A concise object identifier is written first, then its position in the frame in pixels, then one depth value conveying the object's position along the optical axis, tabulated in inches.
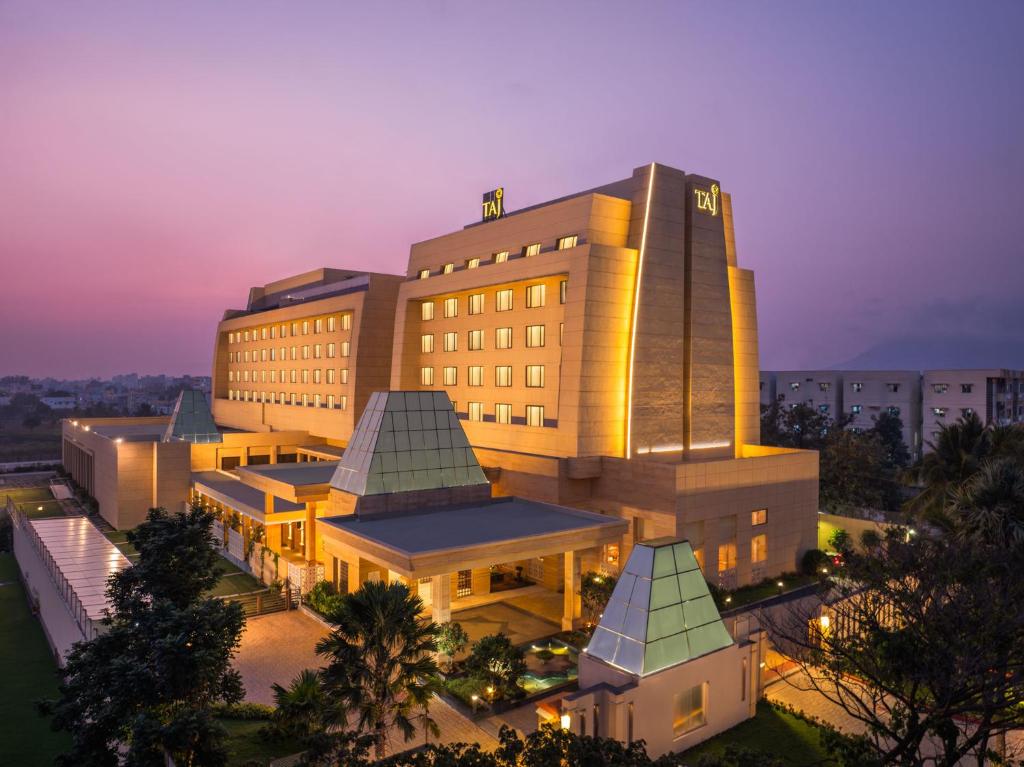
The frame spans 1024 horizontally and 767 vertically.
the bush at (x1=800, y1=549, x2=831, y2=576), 1631.4
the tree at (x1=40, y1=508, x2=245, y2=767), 653.3
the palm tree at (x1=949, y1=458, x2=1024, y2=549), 964.0
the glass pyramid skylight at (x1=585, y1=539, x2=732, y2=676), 827.4
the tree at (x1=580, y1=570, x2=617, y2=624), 1218.0
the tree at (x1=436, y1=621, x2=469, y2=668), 1079.6
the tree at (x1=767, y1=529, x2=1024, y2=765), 611.5
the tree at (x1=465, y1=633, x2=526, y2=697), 956.6
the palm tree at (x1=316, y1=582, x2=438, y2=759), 697.6
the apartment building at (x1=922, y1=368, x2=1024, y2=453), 3459.6
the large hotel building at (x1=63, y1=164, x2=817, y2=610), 1416.1
